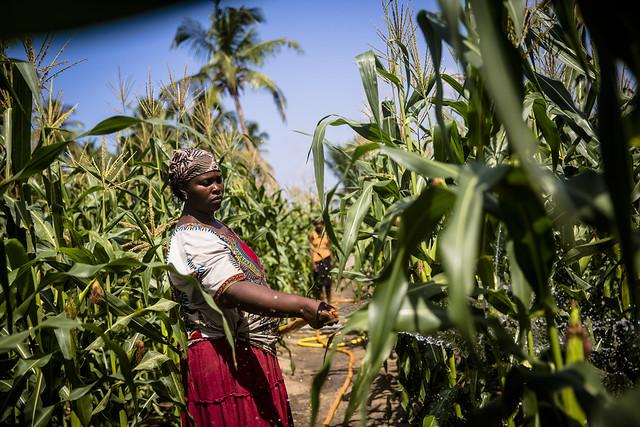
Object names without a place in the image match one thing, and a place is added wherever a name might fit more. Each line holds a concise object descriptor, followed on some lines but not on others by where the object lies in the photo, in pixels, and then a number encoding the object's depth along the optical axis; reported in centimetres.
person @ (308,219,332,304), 777
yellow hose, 368
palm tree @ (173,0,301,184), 2255
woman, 184
